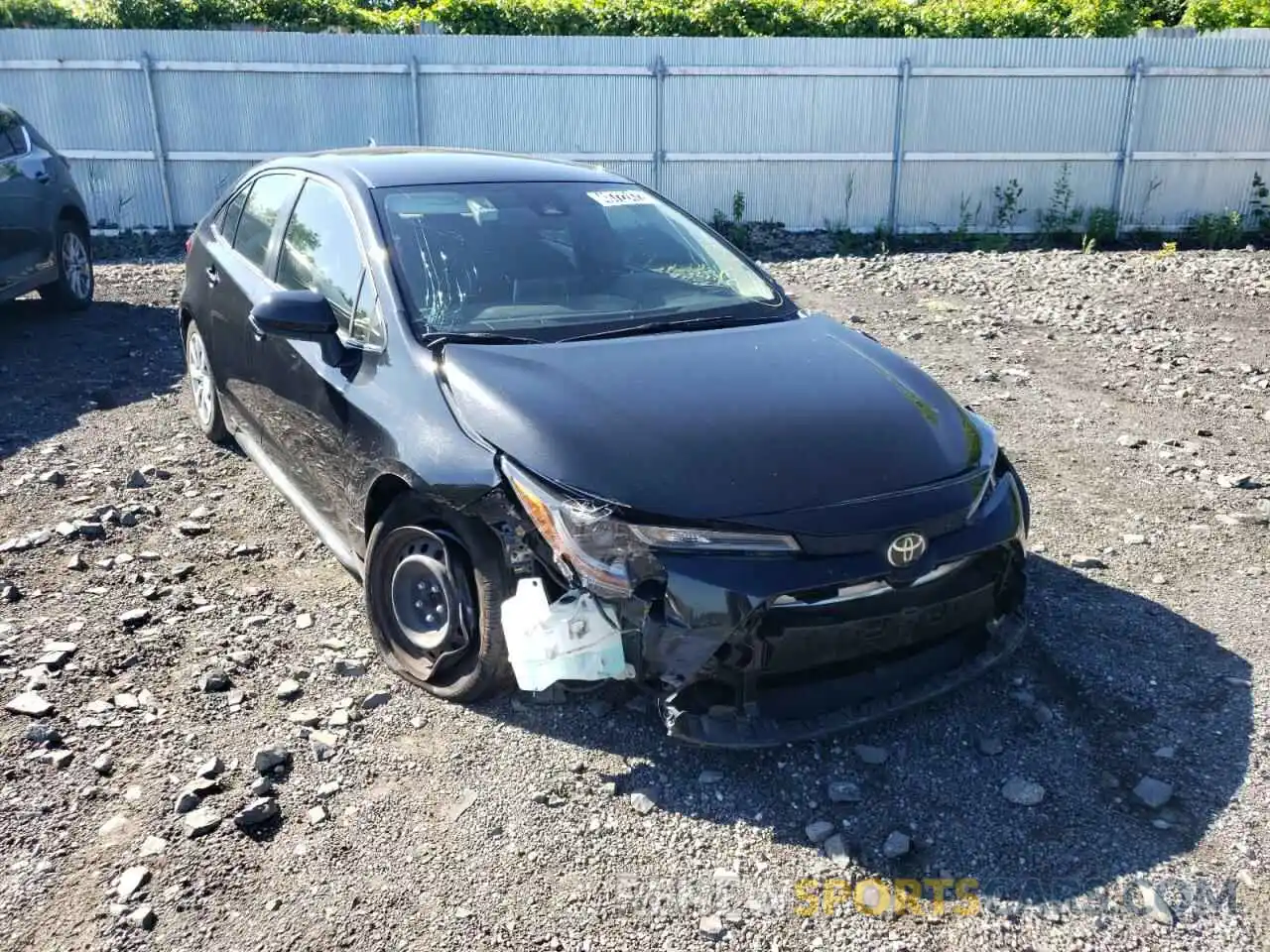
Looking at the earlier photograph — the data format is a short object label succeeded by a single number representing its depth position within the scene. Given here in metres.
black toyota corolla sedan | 2.95
